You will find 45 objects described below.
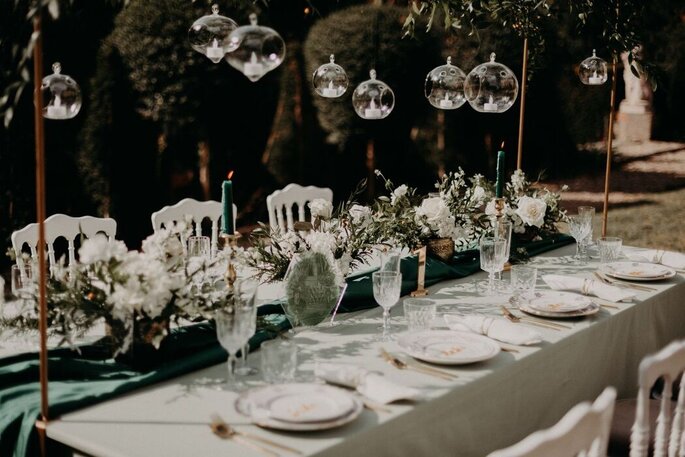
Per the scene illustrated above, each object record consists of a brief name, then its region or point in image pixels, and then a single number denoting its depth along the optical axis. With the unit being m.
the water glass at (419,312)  2.32
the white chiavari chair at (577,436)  1.41
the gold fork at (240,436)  1.72
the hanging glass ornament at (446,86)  3.21
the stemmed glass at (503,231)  3.15
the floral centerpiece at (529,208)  3.51
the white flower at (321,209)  3.04
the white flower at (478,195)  3.47
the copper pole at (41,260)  1.79
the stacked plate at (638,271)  3.14
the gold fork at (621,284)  3.06
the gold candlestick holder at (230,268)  2.30
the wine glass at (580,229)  3.37
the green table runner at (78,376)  1.92
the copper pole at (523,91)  3.73
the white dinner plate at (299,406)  1.79
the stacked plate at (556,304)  2.65
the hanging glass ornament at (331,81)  3.29
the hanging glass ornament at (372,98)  3.23
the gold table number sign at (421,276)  2.92
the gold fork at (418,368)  2.15
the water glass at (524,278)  2.75
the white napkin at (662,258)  3.39
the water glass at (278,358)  1.94
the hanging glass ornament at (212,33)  2.79
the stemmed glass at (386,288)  2.43
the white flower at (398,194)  3.24
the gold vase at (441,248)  3.25
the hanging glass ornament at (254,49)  2.05
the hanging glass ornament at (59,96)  2.70
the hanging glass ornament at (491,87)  3.04
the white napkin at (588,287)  2.88
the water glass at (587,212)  3.34
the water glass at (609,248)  3.30
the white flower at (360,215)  3.09
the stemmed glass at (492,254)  2.88
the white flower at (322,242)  2.64
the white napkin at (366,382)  1.96
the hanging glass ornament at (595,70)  4.18
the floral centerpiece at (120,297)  2.07
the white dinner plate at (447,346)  2.21
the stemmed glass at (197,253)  2.32
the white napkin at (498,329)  2.39
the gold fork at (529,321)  2.58
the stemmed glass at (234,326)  1.98
